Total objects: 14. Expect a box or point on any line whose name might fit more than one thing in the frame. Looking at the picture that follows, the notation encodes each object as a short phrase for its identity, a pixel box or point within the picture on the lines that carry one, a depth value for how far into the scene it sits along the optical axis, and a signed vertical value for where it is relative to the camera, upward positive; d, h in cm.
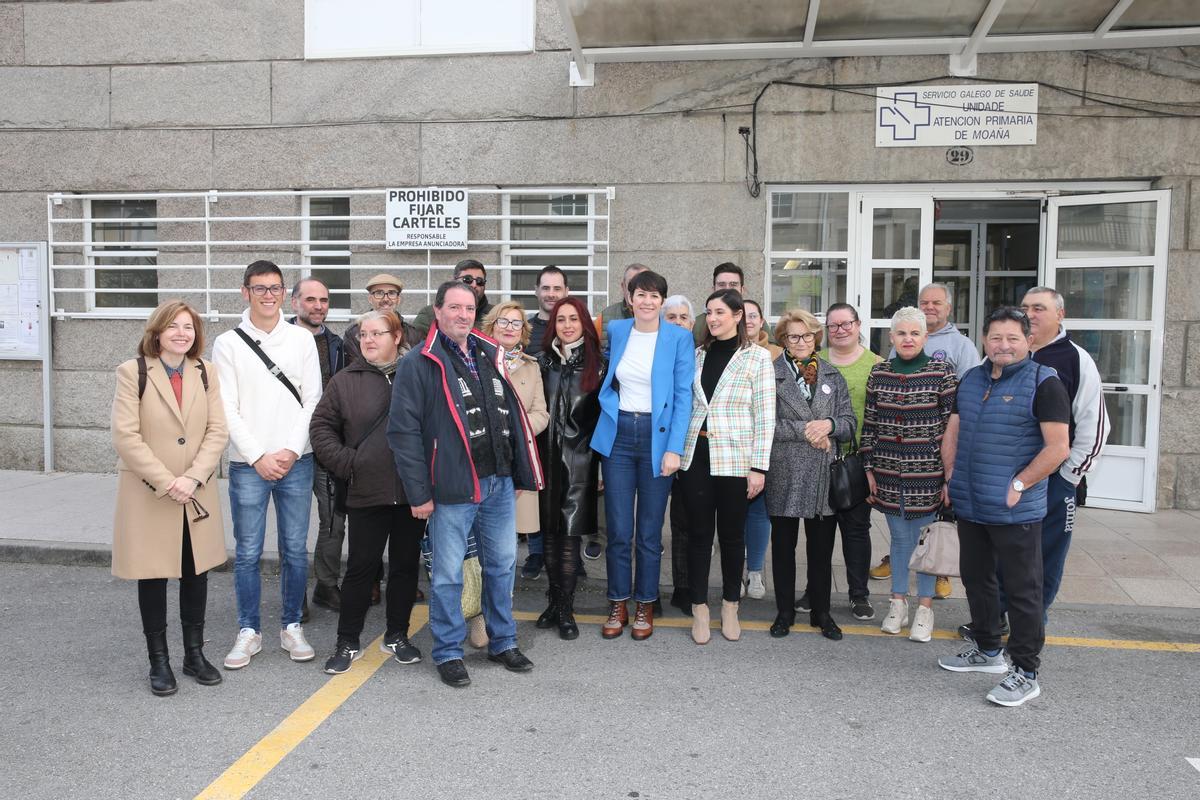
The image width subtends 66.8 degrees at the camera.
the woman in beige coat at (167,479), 405 -65
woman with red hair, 491 -58
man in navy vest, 405 -53
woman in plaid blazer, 475 -54
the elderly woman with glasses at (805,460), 484 -62
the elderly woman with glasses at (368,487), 441 -73
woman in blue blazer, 476 -48
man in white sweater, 449 -51
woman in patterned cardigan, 475 -48
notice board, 911 +29
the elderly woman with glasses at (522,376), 481 -20
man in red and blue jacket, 415 -56
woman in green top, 520 -30
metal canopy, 738 +267
